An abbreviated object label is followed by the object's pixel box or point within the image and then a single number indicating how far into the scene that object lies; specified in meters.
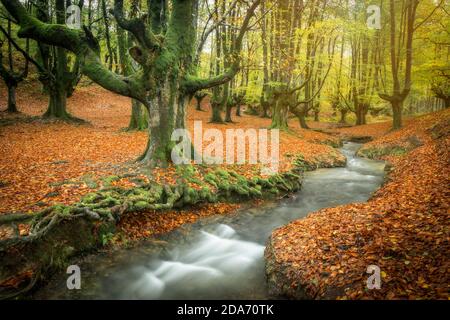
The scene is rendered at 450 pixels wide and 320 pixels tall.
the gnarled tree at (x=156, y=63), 7.72
